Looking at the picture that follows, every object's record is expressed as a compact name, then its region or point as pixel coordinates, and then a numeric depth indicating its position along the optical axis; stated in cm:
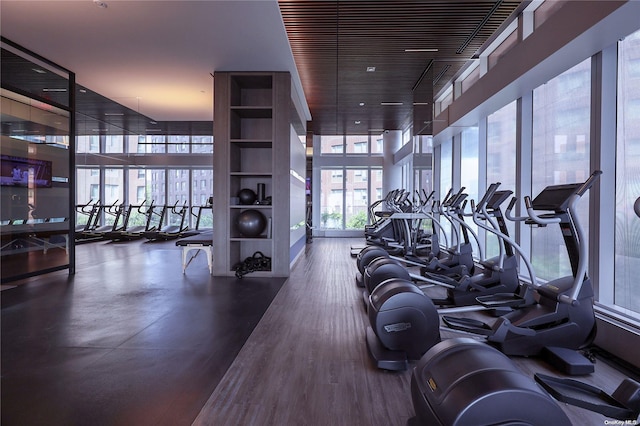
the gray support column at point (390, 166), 1263
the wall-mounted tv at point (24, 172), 473
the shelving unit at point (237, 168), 568
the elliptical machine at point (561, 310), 261
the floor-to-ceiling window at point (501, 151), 551
